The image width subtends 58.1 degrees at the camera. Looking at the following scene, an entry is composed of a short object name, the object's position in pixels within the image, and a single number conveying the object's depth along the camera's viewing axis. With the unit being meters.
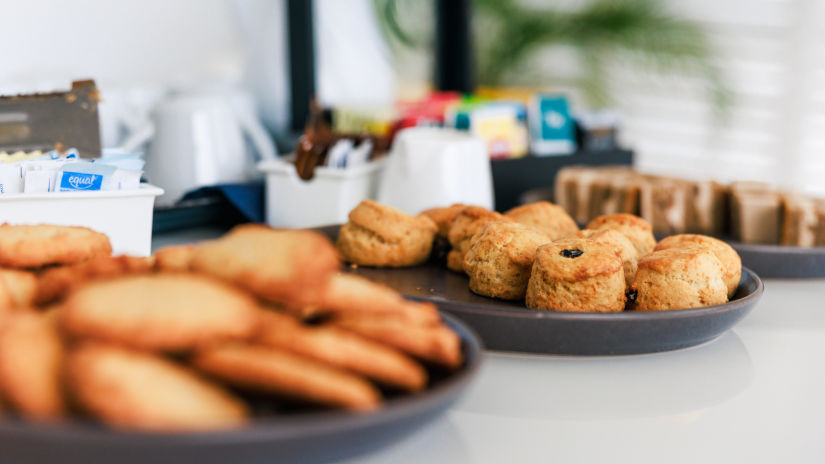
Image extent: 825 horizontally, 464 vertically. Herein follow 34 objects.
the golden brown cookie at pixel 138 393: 0.42
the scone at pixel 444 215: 1.15
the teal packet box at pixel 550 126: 1.96
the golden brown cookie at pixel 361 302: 0.55
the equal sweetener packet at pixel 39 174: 0.94
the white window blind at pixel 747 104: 3.58
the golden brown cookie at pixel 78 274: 0.61
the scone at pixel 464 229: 1.06
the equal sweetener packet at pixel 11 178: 0.94
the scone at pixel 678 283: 0.85
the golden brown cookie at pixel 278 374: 0.45
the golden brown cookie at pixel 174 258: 0.63
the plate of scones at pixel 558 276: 0.80
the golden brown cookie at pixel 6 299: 0.60
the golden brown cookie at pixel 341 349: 0.47
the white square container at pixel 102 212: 0.91
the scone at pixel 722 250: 0.94
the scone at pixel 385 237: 1.09
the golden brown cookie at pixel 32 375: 0.45
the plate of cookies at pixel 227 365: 0.43
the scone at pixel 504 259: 0.92
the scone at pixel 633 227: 1.04
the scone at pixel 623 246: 0.93
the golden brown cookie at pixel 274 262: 0.51
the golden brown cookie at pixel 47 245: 0.67
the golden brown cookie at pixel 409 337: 0.53
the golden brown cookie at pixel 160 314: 0.46
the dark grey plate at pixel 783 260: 1.20
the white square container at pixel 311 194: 1.45
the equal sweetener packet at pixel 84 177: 0.94
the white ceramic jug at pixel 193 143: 1.43
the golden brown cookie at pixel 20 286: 0.62
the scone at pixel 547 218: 1.10
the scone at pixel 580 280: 0.83
